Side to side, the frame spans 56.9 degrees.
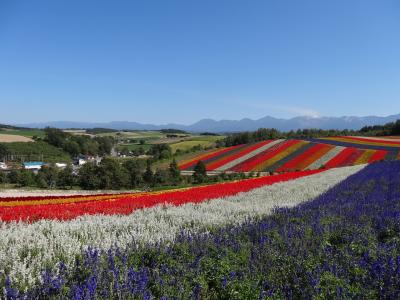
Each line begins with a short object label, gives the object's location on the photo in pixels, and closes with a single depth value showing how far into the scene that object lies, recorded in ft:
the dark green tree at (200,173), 151.48
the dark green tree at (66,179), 186.53
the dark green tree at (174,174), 164.76
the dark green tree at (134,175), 177.78
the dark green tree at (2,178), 201.92
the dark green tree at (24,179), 182.60
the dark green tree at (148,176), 175.39
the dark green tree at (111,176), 167.22
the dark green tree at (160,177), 168.11
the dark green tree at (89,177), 167.02
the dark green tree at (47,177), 187.32
